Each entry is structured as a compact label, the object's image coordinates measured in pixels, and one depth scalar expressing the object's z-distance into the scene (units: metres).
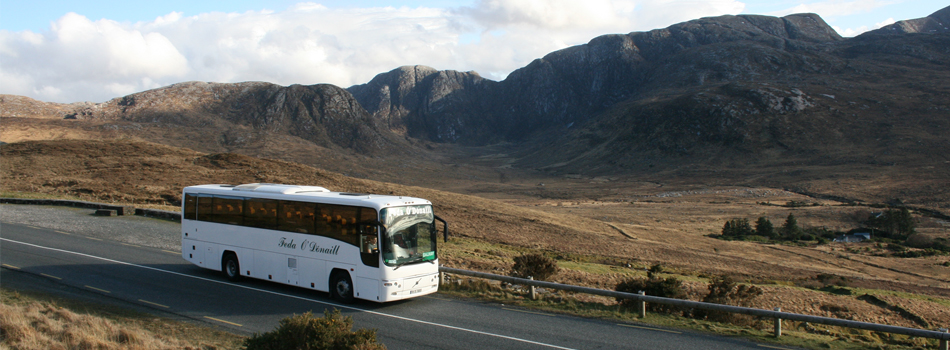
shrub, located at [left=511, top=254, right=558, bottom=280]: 18.91
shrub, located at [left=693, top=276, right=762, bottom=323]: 16.08
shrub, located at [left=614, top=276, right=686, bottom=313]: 14.67
